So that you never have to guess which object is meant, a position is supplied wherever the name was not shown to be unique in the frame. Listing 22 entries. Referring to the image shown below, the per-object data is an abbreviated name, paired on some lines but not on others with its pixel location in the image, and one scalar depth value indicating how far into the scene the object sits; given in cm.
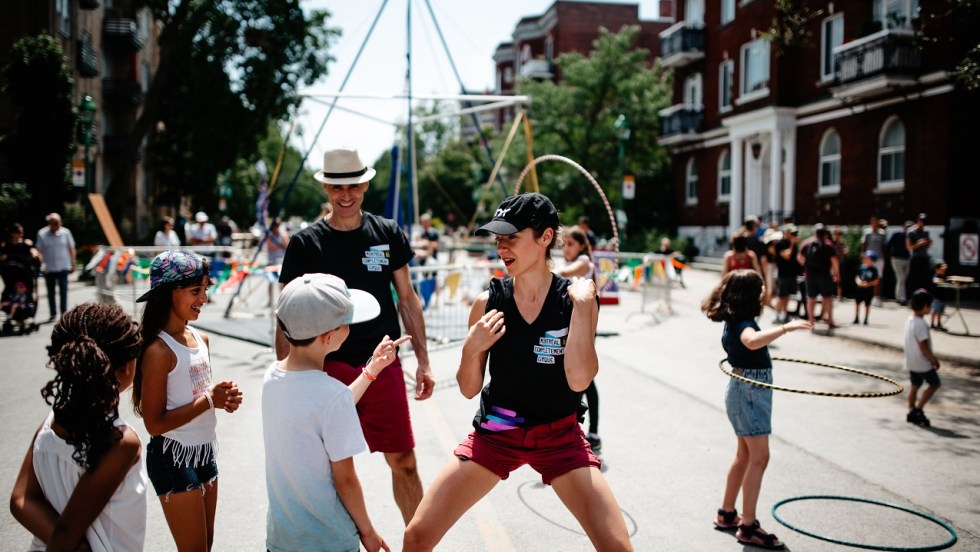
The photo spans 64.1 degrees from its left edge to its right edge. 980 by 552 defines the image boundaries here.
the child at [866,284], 1543
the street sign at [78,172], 2297
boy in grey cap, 283
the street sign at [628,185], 2548
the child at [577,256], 753
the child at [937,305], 1505
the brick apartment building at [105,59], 3100
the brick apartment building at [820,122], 2181
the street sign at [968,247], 1803
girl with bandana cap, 330
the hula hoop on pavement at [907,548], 453
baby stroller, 1330
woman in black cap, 332
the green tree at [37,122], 2570
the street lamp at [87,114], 2388
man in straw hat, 432
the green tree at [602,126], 3878
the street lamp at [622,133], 2559
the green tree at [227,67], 3344
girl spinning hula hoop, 482
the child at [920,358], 797
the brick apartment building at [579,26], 5716
